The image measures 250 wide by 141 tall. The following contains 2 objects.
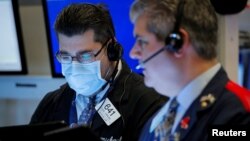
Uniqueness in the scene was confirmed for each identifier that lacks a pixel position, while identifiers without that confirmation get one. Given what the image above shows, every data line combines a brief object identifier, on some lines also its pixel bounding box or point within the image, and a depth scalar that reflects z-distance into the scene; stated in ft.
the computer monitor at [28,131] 5.52
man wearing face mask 6.51
